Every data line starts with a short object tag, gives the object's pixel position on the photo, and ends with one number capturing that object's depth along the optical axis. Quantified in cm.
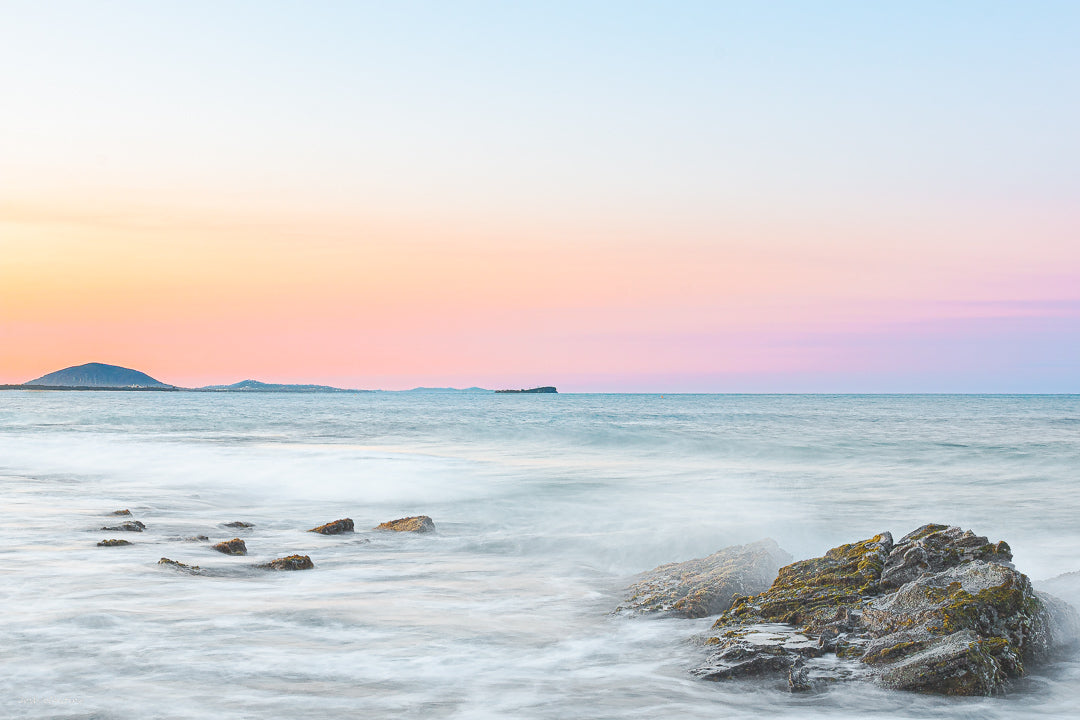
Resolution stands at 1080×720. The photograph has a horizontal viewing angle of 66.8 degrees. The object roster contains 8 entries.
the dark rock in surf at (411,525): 1467
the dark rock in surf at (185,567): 1033
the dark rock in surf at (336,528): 1431
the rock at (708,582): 892
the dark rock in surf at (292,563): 1097
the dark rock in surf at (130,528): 1352
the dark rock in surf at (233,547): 1184
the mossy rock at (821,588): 782
